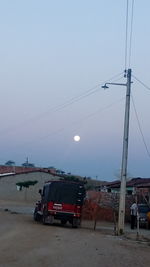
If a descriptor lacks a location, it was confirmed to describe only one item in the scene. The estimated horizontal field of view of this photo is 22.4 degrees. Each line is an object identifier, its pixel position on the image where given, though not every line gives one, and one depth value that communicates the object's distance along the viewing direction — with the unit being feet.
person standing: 77.51
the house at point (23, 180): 173.69
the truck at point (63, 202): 76.96
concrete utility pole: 70.06
